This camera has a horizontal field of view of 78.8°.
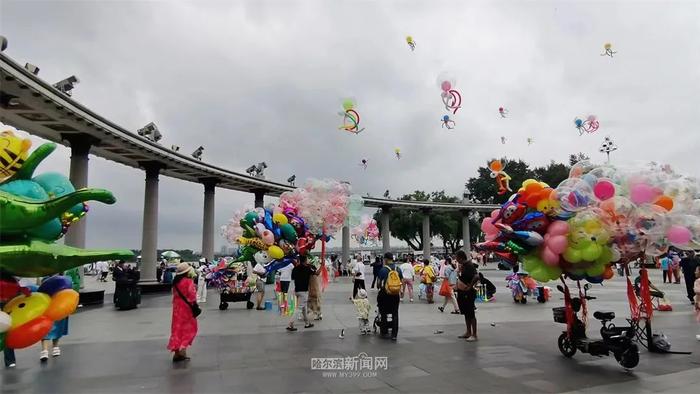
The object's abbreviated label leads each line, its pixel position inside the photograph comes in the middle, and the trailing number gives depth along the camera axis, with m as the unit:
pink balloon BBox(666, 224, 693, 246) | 6.98
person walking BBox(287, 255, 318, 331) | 10.45
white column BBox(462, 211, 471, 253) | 44.66
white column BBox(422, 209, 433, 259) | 41.66
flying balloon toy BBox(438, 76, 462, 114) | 15.80
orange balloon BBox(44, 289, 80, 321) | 4.94
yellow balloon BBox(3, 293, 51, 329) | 4.63
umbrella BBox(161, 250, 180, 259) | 12.05
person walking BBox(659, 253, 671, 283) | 22.98
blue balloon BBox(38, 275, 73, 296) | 5.16
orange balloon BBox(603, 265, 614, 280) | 7.52
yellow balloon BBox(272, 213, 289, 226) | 11.70
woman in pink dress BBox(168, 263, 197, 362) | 7.46
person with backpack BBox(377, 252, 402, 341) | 9.38
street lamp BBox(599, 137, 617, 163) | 28.77
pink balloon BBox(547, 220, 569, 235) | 7.42
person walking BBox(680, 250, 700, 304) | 14.30
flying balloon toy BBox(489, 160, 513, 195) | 14.09
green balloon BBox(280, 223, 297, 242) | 11.61
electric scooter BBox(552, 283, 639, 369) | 6.68
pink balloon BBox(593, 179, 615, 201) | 7.27
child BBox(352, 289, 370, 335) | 9.76
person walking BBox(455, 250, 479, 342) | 9.03
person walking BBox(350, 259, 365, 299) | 14.43
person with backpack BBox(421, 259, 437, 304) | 16.39
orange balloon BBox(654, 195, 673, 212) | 7.19
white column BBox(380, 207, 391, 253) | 37.16
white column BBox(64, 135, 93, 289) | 16.48
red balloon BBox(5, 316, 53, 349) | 4.57
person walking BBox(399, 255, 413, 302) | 16.45
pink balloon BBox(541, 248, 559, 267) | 7.44
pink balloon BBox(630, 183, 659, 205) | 7.12
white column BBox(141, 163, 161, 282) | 20.73
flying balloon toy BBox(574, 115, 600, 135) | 23.83
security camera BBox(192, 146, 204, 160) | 22.98
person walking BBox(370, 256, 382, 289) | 14.20
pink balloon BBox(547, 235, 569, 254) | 7.34
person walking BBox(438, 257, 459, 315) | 13.60
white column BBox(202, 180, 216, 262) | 25.06
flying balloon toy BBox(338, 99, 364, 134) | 14.52
